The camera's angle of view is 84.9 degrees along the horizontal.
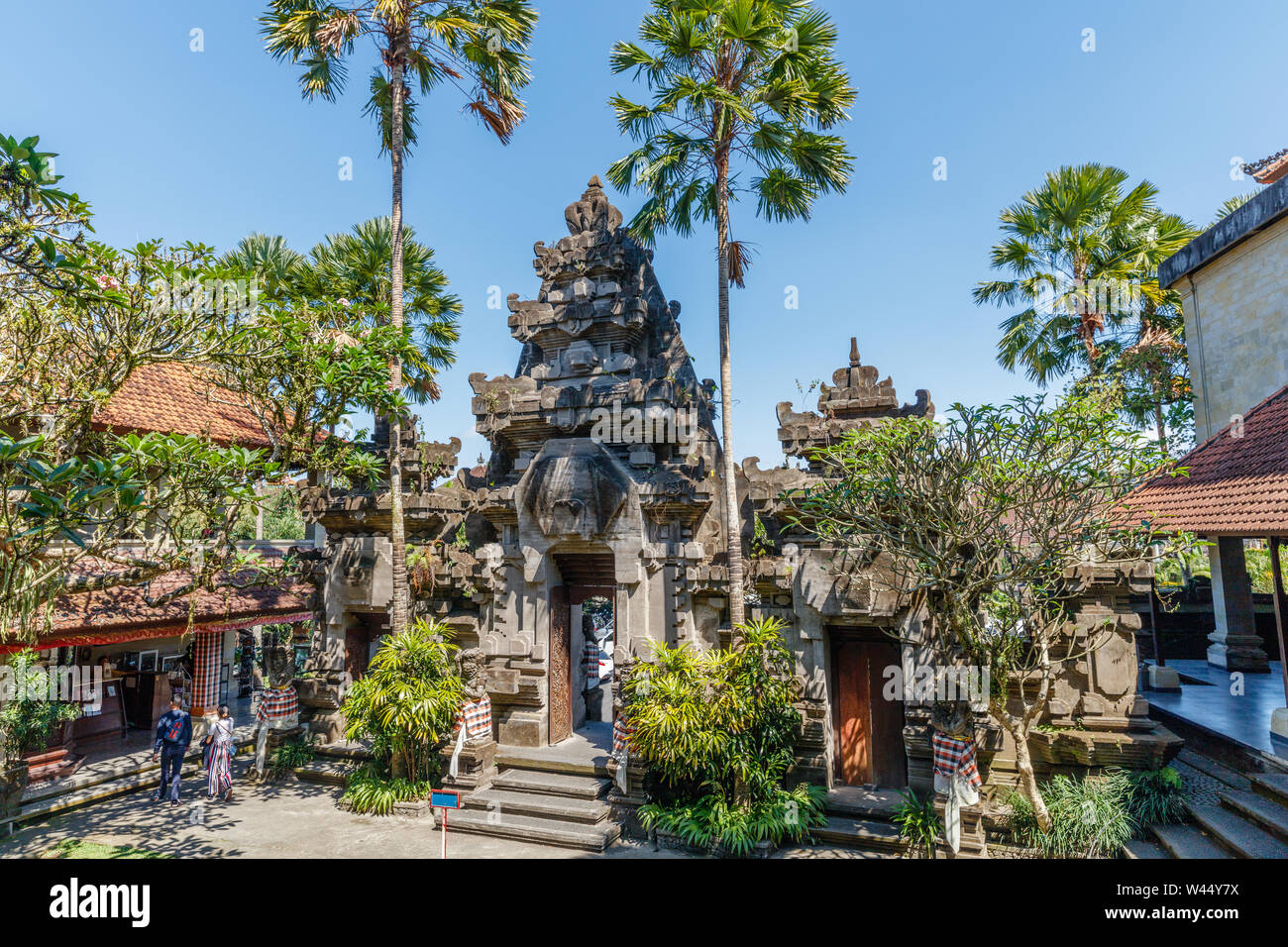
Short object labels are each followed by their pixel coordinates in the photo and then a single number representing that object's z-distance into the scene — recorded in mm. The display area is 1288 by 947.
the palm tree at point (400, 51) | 12352
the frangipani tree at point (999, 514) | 8180
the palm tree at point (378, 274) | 16719
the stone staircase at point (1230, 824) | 8156
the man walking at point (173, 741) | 12703
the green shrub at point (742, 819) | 9867
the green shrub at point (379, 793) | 11812
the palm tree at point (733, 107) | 10719
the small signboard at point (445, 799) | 8648
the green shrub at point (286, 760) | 13883
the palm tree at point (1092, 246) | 16312
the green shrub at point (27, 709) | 12008
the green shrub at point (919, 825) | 9328
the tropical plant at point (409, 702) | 11562
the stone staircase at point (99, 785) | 12344
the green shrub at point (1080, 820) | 8875
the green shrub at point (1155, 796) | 9180
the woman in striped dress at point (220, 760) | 12742
